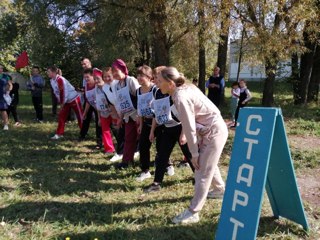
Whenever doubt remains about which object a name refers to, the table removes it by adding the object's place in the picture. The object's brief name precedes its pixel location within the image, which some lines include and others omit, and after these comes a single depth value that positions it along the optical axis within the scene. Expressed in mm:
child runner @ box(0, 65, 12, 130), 7668
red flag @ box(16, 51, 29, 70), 9481
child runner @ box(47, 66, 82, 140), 6431
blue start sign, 2388
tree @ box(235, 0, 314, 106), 7007
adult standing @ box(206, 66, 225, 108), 9296
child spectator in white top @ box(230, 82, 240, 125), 8881
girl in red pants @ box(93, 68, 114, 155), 5451
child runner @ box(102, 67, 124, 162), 4998
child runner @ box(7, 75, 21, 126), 8316
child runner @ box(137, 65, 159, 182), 4310
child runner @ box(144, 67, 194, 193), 3817
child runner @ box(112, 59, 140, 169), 4657
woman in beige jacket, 3000
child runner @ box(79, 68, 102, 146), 5938
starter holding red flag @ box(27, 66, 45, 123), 8944
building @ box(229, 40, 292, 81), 8630
